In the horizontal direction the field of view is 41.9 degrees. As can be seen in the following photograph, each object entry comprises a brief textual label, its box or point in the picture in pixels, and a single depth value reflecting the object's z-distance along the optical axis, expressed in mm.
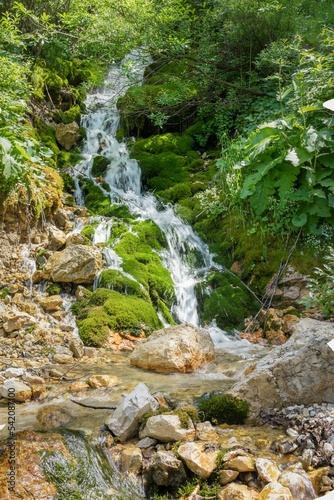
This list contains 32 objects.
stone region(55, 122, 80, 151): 10852
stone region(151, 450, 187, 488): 2734
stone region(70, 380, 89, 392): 4445
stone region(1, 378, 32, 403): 4156
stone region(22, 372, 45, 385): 4566
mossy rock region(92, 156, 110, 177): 10109
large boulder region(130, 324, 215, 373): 4957
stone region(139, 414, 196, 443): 2971
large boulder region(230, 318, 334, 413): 3340
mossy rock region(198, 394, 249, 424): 3383
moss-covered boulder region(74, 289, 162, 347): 6031
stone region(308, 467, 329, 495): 2543
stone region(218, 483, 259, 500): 2480
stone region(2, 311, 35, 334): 5820
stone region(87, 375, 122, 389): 4496
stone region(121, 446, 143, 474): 2873
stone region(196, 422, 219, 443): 3057
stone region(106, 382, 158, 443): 3145
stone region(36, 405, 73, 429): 3434
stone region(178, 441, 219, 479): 2688
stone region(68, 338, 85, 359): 5571
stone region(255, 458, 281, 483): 2570
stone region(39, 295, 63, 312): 6395
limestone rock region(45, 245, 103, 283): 6730
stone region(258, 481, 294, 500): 2383
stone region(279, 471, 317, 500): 2461
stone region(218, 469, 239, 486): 2627
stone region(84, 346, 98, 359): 5609
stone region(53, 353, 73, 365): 5350
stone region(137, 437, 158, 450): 2992
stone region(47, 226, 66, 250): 7312
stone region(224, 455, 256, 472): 2658
